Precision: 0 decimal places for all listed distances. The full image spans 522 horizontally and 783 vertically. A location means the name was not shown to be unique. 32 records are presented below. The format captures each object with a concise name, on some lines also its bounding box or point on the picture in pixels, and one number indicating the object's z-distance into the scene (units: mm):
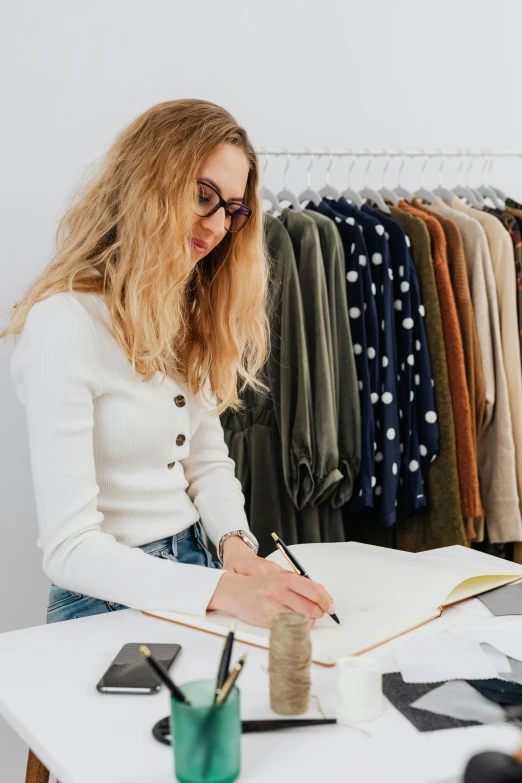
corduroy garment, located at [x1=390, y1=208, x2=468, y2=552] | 2018
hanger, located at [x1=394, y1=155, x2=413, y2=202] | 2299
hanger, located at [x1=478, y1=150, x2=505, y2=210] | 2412
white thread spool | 790
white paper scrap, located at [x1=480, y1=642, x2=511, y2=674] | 910
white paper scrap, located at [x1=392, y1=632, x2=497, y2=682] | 895
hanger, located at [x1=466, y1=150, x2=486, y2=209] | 2402
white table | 715
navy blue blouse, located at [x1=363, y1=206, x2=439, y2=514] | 2004
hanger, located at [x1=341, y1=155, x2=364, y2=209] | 2145
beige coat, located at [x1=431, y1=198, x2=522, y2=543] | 2113
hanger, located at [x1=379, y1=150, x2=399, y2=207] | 2254
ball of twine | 806
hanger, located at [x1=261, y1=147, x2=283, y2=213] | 2109
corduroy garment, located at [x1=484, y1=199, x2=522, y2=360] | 2174
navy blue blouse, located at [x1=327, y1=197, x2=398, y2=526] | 1951
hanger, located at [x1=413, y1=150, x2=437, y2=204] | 2326
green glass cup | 678
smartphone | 863
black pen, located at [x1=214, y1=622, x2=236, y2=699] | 730
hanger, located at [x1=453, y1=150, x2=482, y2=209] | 2352
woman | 1124
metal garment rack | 2100
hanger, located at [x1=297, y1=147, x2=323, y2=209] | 2139
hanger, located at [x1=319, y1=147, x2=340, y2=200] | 2184
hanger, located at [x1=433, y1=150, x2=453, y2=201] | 2354
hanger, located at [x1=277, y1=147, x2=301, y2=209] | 2121
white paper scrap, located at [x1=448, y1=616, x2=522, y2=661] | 972
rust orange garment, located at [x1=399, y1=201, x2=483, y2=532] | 2041
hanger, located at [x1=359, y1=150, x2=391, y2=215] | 2150
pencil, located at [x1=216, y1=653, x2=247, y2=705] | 688
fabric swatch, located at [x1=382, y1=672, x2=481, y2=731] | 789
